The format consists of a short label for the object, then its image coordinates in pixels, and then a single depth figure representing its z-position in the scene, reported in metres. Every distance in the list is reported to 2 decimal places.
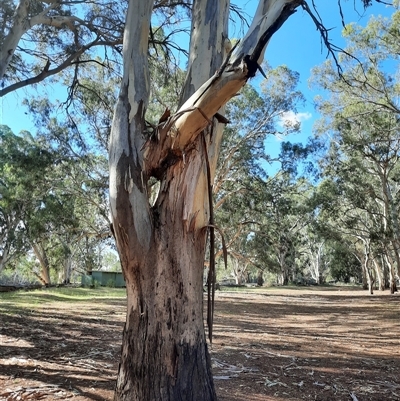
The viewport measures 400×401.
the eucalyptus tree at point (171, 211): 2.22
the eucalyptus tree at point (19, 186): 14.08
